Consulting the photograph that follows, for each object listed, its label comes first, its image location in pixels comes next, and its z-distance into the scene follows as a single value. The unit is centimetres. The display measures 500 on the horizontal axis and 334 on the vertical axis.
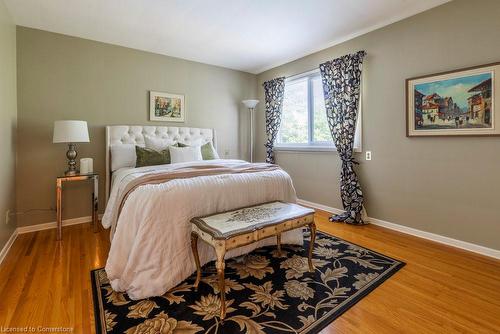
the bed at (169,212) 181
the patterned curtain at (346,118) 338
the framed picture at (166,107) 404
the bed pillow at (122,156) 347
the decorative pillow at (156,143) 370
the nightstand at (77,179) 292
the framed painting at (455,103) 239
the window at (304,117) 405
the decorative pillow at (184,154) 351
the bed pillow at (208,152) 389
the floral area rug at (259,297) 153
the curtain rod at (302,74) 404
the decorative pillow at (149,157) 333
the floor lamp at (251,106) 470
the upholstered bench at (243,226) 163
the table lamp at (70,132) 293
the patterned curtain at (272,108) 462
